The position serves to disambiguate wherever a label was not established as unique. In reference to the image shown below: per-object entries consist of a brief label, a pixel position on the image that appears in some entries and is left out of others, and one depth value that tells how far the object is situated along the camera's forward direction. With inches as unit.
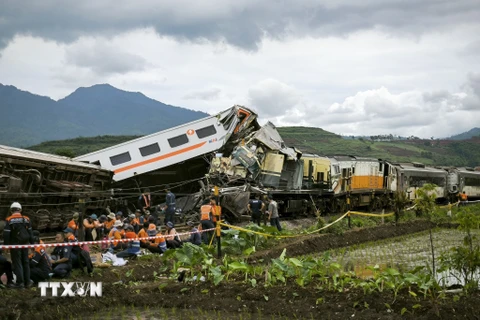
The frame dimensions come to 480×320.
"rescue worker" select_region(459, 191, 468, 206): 1688.0
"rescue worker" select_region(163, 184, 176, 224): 831.8
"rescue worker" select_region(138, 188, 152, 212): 952.9
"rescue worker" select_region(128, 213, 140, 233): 683.4
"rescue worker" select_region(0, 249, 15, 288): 413.4
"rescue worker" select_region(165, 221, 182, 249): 607.9
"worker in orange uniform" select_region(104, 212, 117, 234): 696.4
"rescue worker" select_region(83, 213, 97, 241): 617.8
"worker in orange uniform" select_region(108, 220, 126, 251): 591.8
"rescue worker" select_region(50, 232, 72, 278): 441.4
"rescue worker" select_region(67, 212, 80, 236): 536.8
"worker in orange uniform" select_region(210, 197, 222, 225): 585.6
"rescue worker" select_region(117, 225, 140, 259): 556.1
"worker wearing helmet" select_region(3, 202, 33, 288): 408.2
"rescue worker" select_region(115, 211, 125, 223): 734.7
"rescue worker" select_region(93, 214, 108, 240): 675.4
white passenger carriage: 984.3
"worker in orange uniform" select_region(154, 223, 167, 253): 597.2
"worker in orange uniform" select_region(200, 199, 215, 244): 652.7
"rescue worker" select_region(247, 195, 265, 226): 868.6
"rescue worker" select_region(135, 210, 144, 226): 743.7
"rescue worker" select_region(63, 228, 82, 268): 461.1
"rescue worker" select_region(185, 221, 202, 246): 625.9
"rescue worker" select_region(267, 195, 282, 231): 807.1
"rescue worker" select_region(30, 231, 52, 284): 426.0
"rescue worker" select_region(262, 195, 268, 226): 923.0
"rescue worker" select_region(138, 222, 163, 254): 594.9
